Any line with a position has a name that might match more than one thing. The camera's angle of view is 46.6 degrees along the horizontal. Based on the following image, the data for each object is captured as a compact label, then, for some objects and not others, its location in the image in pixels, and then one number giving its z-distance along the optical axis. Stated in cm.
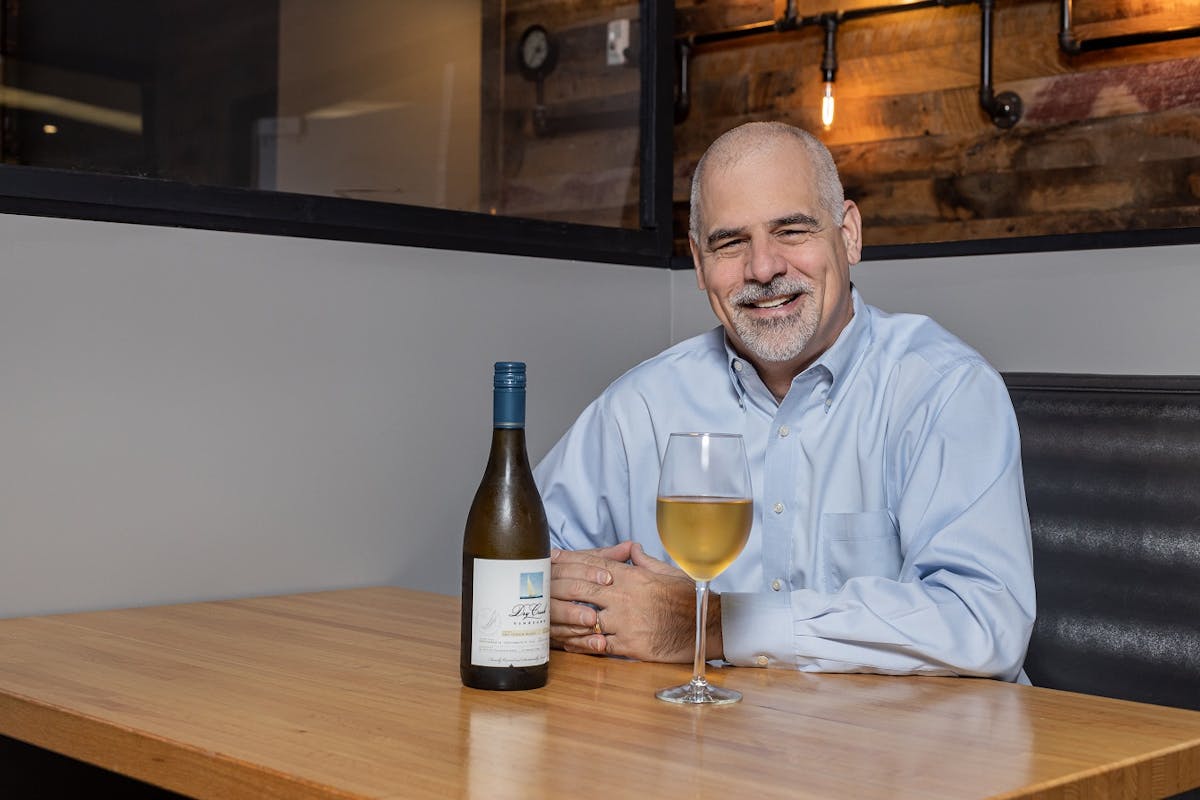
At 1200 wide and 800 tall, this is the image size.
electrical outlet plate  243
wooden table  84
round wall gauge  254
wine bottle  105
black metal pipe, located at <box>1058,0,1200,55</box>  350
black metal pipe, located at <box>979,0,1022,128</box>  384
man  123
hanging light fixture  419
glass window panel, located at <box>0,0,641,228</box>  186
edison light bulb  421
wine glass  104
